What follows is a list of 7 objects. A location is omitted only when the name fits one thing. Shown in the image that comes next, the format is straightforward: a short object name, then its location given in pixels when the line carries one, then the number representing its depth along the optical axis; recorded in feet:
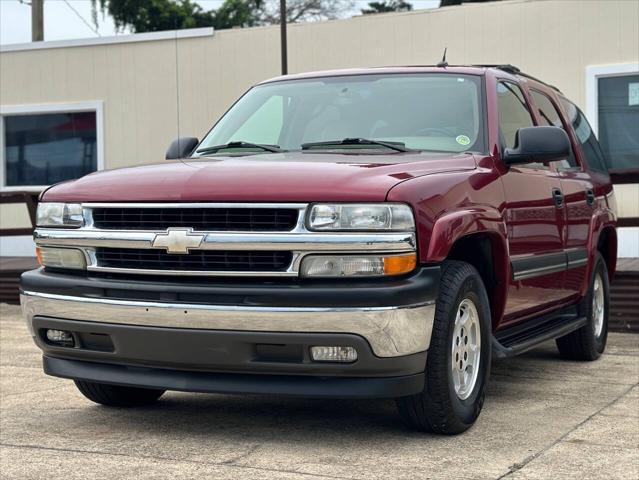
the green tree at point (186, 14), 129.90
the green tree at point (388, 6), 137.80
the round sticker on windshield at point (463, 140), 19.77
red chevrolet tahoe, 15.67
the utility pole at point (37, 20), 94.38
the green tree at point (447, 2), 113.29
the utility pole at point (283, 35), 43.52
